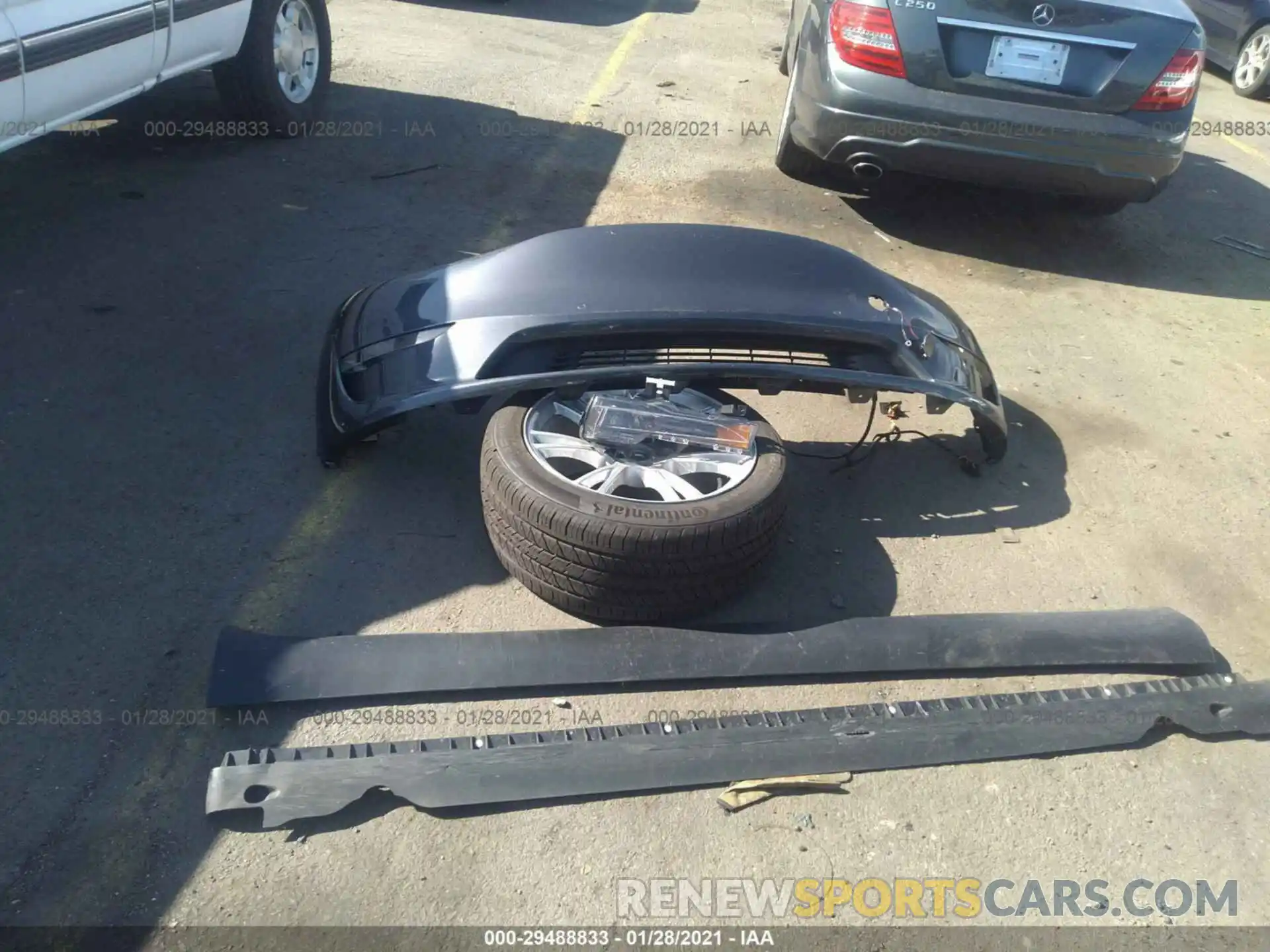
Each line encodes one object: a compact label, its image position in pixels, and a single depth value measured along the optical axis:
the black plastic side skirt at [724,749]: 2.53
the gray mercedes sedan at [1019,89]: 5.24
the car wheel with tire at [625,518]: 2.91
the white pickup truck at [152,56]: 4.32
